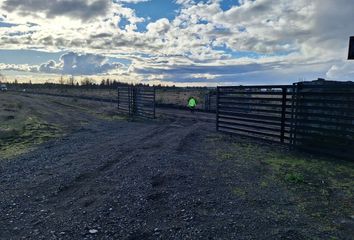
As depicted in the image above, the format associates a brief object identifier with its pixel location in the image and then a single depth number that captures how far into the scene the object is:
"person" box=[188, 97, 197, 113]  23.88
